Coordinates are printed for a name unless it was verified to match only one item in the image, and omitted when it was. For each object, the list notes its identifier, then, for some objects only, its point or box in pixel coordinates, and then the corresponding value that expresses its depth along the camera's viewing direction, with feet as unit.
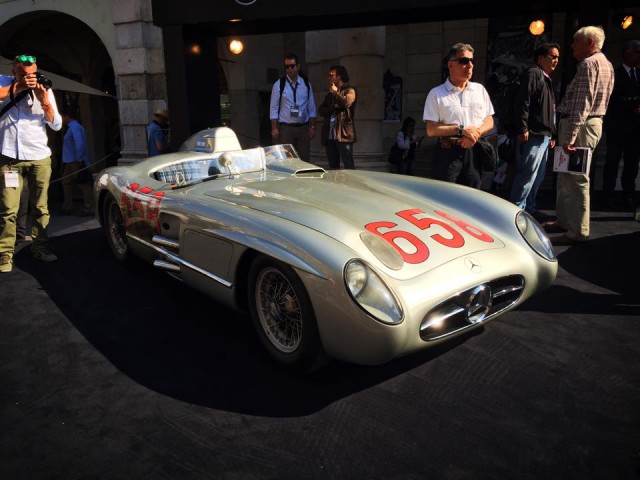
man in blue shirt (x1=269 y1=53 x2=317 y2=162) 19.79
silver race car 6.41
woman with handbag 28.68
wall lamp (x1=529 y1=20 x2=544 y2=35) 26.77
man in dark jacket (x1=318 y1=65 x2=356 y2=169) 18.89
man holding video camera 12.35
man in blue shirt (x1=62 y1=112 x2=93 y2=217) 21.53
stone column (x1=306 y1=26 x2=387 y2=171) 24.36
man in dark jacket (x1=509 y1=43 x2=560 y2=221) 14.53
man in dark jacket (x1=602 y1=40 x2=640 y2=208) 18.13
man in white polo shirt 11.68
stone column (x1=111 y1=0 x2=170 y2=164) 27.04
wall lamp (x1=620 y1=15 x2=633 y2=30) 25.69
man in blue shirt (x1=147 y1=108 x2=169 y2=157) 20.81
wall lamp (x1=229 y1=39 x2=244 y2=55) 29.53
